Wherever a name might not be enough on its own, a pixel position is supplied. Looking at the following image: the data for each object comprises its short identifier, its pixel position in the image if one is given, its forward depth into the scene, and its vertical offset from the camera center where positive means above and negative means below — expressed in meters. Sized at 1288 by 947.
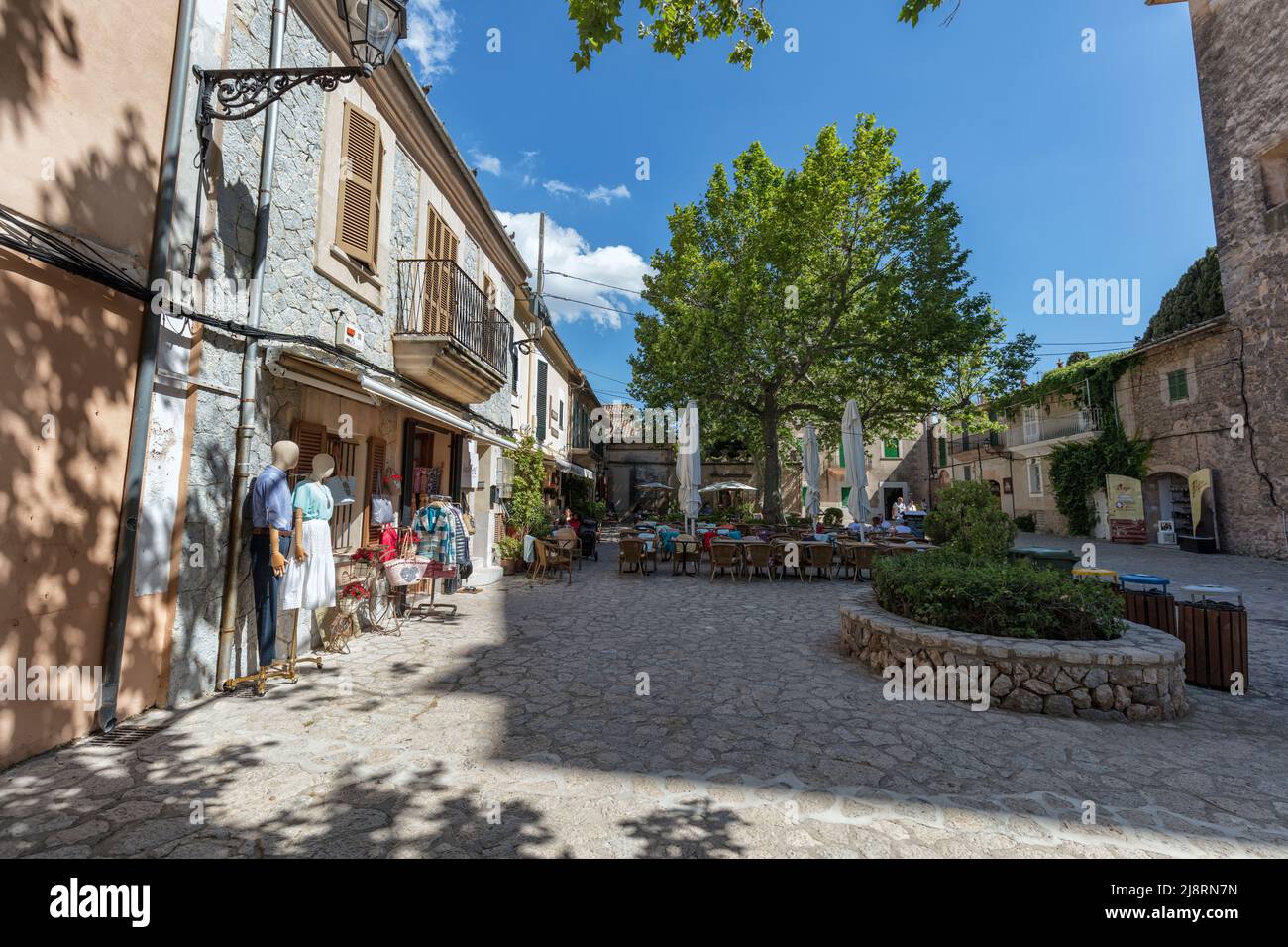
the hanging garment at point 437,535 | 7.90 -0.23
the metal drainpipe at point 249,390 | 4.68 +1.16
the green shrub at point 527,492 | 12.27 +0.58
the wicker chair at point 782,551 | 11.20 -0.76
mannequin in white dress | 4.82 -0.27
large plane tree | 16.27 +6.49
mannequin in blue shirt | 4.61 -0.13
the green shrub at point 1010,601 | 4.85 -0.84
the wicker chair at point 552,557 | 10.86 -0.79
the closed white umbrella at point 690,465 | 11.94 +1.13
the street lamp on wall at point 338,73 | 4.11 +3.60
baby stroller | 14.75 -0.56
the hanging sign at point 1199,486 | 16.00 +0.70
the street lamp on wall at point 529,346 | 12.14 +4.39
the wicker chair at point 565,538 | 11.34 -0.44
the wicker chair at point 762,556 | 11.24 -0.85
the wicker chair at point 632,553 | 11.63 -0.78
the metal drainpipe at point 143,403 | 3.79 +0.86
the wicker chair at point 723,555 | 11.00 -0.80
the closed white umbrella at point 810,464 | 14.38 +1.37
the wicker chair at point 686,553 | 11.80 -0.82
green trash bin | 7.19 -0.62
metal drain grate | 3.58 -1.44
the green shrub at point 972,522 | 7.24 -0.13
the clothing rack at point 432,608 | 7.89 -1.34
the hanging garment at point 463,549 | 8.09 -0.46
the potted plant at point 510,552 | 12.05 -0.75
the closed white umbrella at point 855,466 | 11.53 +1.05
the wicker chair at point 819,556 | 11.22 -0.86
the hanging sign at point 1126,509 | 19.09 +0.05
